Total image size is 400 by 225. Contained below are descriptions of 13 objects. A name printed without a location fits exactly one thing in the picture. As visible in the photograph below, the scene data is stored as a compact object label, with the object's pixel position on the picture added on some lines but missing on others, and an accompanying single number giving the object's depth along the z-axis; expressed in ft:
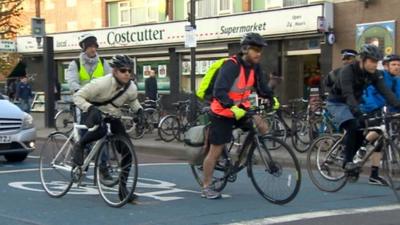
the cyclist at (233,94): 22.70
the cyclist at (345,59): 33.96
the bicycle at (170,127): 48.49
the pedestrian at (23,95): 69.21
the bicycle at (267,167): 22.53
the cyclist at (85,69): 28.07
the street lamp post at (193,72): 48.19
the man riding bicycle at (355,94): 24.95
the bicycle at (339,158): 24.35
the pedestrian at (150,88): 61.16
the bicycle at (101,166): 22.45
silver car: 33.50
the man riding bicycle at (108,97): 23.08
